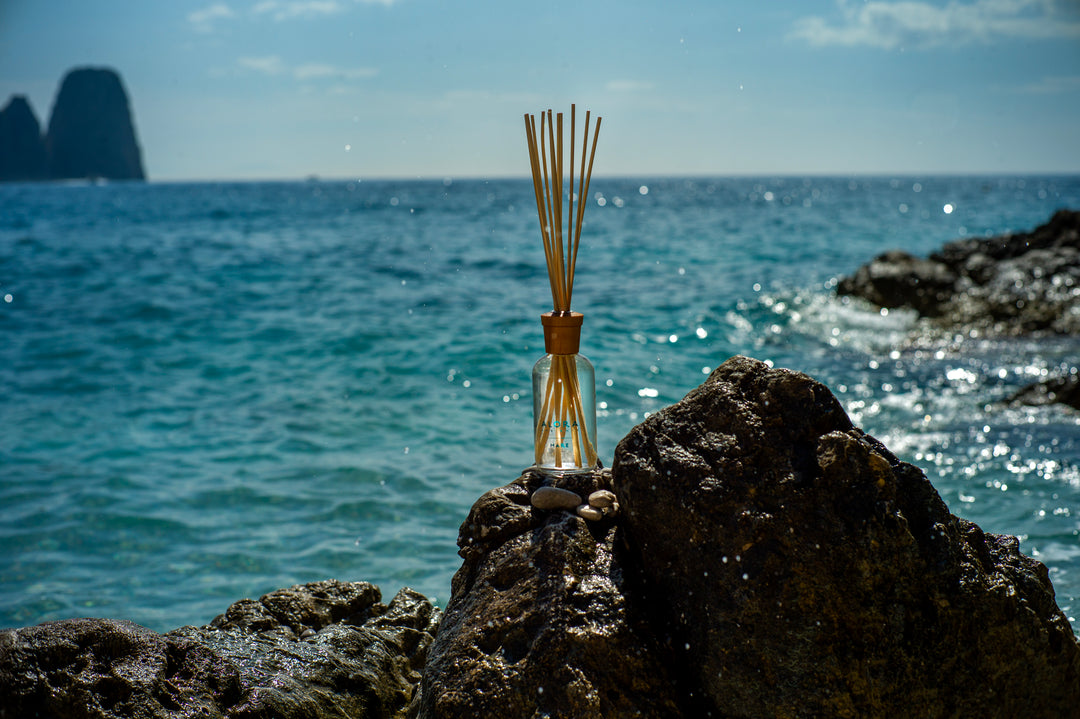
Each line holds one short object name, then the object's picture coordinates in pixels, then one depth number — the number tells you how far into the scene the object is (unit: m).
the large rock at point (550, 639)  2.10
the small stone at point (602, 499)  2.48
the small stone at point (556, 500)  2.51
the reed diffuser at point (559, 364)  2.74
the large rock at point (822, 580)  2.05
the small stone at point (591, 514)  2.45
